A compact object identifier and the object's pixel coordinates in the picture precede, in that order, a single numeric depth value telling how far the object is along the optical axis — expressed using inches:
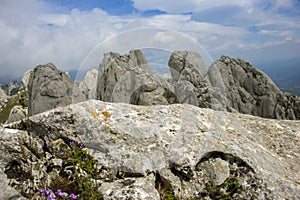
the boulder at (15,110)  1414.9
